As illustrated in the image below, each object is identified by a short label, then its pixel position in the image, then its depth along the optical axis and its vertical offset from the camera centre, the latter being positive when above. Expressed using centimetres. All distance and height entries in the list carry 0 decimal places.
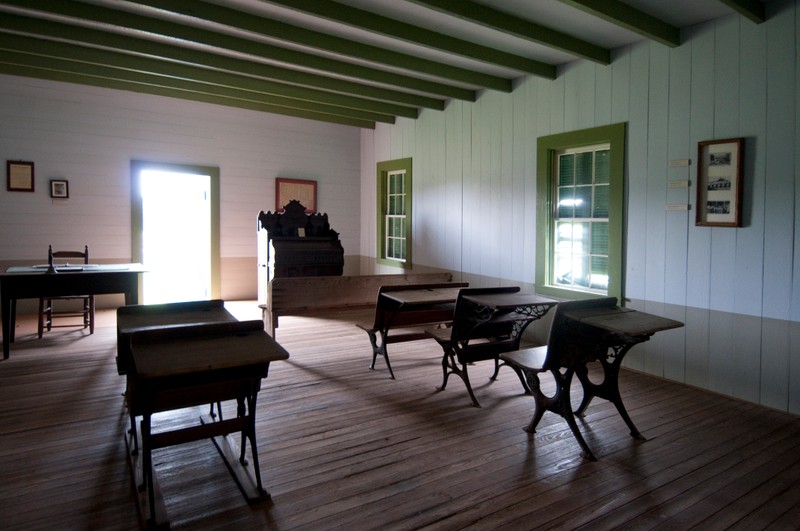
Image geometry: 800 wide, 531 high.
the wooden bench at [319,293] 565 -57
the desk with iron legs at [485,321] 387 -60
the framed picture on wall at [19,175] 684 +90
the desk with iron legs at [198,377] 222 -63
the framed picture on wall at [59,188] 710 +76
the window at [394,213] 810 +52
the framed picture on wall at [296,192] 872 +88
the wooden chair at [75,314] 606 -81
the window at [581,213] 490 +33
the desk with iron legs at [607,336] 294 -55
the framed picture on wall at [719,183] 397 +49
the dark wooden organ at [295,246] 670 -3
